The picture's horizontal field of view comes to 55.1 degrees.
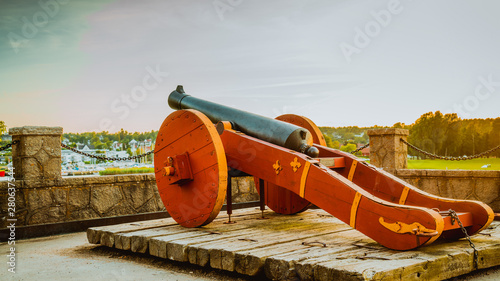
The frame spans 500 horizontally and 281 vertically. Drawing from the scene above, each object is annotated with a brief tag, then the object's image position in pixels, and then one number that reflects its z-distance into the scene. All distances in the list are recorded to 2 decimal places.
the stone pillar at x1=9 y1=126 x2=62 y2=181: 5.62
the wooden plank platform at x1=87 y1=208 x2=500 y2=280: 2.91
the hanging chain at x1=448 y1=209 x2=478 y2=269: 3.27
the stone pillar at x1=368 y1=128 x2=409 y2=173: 7.11
